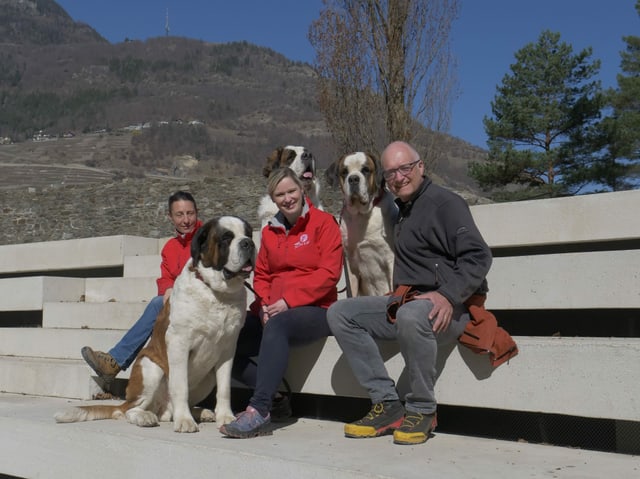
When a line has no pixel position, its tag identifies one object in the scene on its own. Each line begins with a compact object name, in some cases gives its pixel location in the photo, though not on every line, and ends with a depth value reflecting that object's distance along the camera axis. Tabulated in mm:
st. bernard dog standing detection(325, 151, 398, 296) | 4055
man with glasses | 3037
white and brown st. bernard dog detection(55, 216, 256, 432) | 3451
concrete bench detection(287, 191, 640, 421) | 2889
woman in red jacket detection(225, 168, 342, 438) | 3469
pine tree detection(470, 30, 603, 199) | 16625
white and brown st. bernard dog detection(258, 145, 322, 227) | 4773
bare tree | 11617
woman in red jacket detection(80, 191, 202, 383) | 4438
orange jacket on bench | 3057
